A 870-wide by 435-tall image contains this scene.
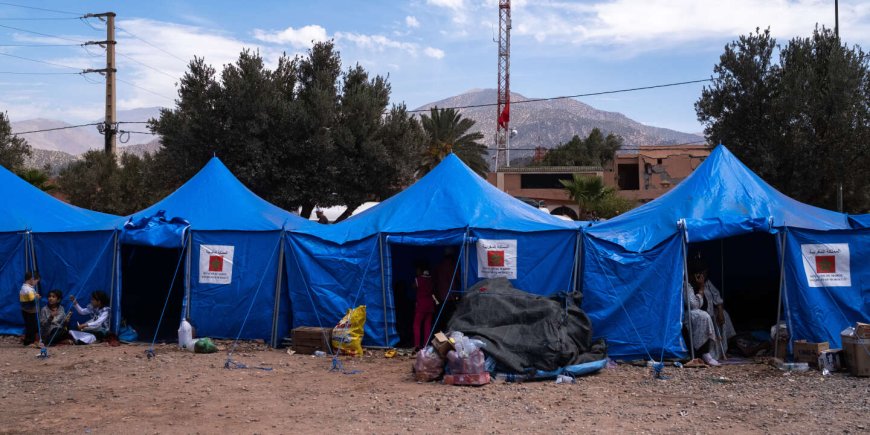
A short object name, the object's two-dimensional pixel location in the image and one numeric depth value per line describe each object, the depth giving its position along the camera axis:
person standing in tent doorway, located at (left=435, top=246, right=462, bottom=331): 11.72
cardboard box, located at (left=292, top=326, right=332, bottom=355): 11.25
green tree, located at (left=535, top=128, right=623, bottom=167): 58.66
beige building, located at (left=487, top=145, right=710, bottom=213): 47.16
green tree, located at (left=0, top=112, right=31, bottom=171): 25.66
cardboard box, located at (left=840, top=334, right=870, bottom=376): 9.23
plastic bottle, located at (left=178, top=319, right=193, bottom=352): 11.74
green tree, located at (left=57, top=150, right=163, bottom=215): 28.66
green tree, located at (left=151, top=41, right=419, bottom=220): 19.78
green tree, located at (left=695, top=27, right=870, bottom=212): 17.58
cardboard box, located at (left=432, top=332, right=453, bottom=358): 8.99
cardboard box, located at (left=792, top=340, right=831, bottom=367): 9.77
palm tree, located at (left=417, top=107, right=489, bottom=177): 39.81
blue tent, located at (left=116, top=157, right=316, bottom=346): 12.13
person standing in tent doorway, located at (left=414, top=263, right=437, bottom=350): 11.38
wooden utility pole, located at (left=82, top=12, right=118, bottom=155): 26.84
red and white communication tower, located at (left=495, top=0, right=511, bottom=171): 56.38
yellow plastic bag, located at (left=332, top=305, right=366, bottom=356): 11.12
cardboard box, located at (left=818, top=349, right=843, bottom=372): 9.57
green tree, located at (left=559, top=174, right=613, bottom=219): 39.59
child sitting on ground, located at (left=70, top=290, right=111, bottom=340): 12.34
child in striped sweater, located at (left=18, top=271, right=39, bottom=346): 12.15
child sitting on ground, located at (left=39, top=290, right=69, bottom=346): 12.18
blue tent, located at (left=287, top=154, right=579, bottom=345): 11.12
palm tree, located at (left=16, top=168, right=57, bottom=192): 25.08
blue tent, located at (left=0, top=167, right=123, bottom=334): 12.81
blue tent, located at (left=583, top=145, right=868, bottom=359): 10.42
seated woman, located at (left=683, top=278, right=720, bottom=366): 10.32
